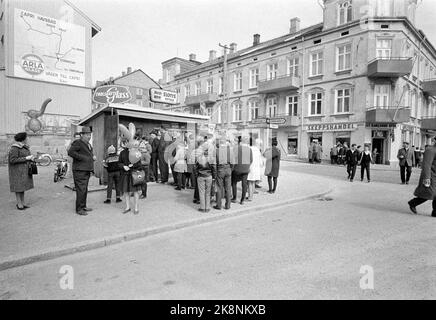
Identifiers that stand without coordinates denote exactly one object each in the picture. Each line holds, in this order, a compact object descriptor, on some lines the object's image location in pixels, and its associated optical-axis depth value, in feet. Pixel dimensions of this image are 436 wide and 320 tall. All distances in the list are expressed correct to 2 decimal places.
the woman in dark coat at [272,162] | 30.64
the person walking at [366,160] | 42.24
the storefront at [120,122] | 31.04
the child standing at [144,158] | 25.81
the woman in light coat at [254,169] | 27.40
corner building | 74.23
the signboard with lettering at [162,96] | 40.11
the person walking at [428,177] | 21.20
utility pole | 110.40
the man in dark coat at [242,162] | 24.75
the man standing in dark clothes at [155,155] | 33.99
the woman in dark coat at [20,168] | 20.95
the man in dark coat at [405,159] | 40.07
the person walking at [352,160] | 43.52
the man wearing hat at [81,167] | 20.33
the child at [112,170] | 24.20
